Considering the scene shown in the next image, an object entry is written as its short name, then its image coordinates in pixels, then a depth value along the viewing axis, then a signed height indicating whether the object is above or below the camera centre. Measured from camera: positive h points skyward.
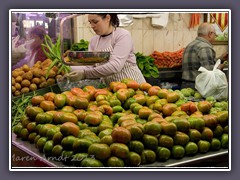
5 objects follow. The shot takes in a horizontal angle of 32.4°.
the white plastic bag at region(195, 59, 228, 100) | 3.91 +0.05
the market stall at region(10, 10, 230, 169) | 3.36 -0.25
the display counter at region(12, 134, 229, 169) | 3.42 -0.61
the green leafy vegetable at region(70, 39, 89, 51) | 3.78 +0.39
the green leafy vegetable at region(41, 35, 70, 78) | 3.81 +0.34
